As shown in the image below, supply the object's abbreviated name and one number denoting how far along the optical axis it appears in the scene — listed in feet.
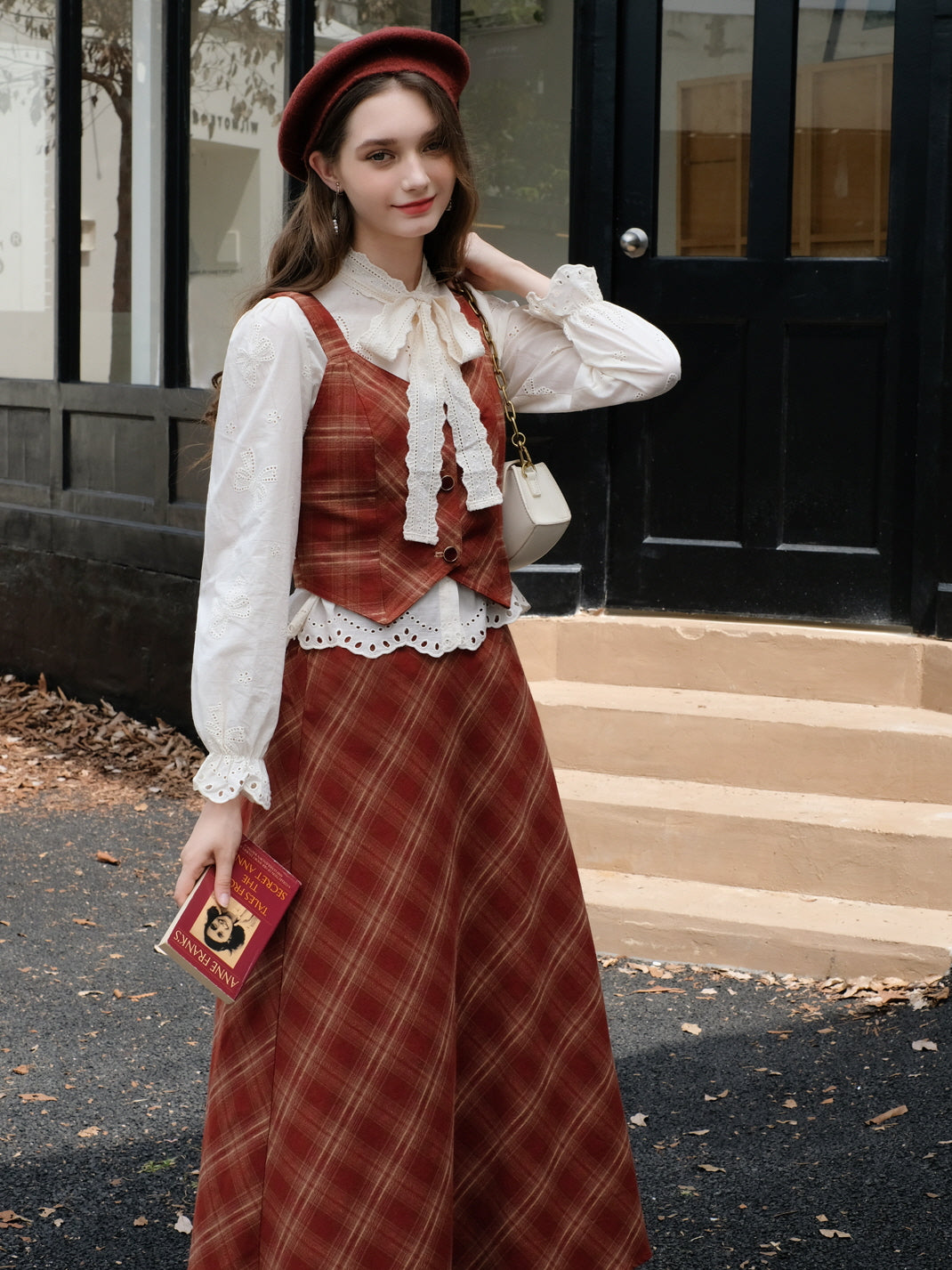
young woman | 6.85
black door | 17.10
